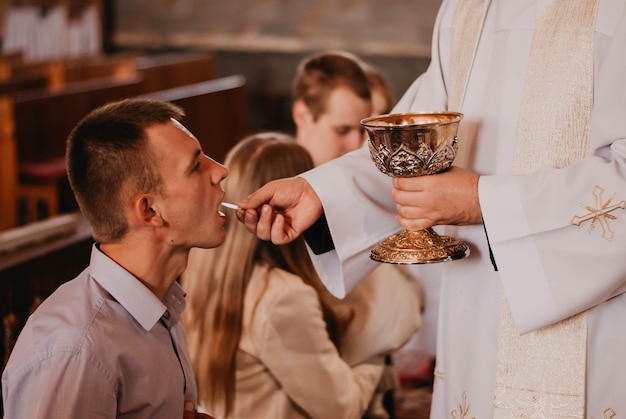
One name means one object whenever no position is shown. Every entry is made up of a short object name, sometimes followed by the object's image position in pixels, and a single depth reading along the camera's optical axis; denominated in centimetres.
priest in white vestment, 208
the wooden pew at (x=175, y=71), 1073
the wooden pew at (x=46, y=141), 754
